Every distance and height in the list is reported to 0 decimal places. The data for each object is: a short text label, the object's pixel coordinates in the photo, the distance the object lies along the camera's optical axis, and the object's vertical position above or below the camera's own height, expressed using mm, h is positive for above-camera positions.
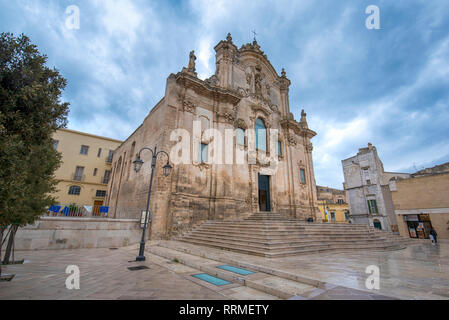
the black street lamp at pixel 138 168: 6655 +1798
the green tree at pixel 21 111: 2998 +1760
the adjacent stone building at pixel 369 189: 25500 +3888
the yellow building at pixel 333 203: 36906 +2882
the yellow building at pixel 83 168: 25438 +6149
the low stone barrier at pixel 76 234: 8453 -835
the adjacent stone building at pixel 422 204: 17156 +1354
